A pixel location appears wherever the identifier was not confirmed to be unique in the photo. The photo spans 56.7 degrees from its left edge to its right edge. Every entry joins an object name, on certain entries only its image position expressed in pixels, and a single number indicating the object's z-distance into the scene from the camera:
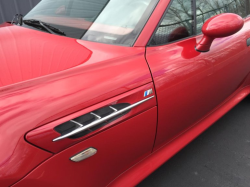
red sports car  0.91
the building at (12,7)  5.50
